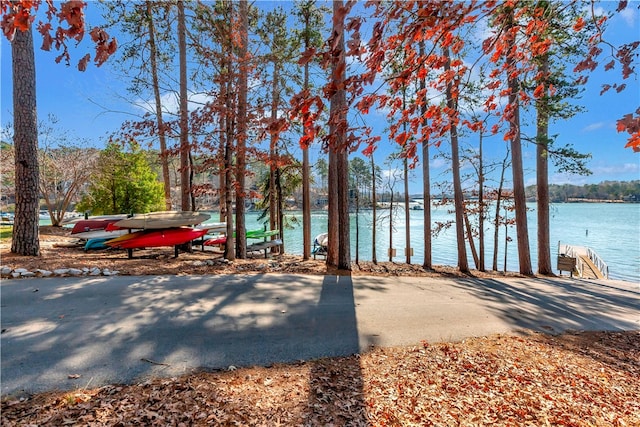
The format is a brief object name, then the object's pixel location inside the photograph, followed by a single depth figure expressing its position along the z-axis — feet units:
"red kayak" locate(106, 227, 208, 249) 24.21
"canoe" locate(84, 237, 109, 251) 31.38
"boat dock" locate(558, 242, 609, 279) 44.57
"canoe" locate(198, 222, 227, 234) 39.89
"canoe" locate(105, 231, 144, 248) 24.12
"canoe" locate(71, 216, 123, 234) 34.45
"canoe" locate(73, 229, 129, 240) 32.40
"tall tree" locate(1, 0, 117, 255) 19.81
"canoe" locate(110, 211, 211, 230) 24.52
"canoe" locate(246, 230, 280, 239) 40.45
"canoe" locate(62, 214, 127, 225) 36.94
